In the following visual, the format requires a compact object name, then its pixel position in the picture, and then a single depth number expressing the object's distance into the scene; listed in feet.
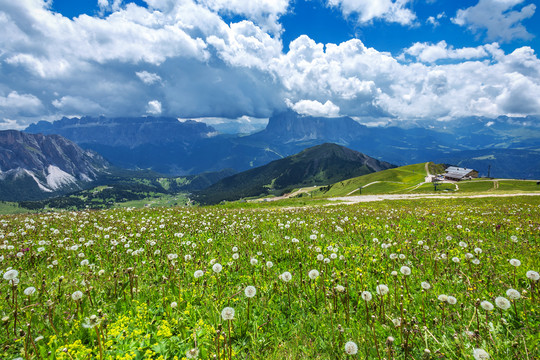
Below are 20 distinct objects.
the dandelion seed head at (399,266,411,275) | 15.13
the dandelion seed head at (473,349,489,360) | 8.55
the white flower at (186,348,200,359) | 8.79
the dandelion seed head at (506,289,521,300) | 11.87
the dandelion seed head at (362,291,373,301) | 12.07
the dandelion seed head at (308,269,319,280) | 14.98
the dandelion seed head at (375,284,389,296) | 12.19
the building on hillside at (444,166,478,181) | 470.23
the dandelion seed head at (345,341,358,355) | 9.01
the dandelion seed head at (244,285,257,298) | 12.80
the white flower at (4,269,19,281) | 12.80
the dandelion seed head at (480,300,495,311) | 11.14
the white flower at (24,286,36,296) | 12.42
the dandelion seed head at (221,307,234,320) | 10.25
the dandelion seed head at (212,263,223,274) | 15.81
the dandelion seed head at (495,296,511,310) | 11.39
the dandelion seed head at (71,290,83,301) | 12.26
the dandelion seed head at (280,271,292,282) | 14.84
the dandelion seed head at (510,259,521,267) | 15.21
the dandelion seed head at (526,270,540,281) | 13.86
